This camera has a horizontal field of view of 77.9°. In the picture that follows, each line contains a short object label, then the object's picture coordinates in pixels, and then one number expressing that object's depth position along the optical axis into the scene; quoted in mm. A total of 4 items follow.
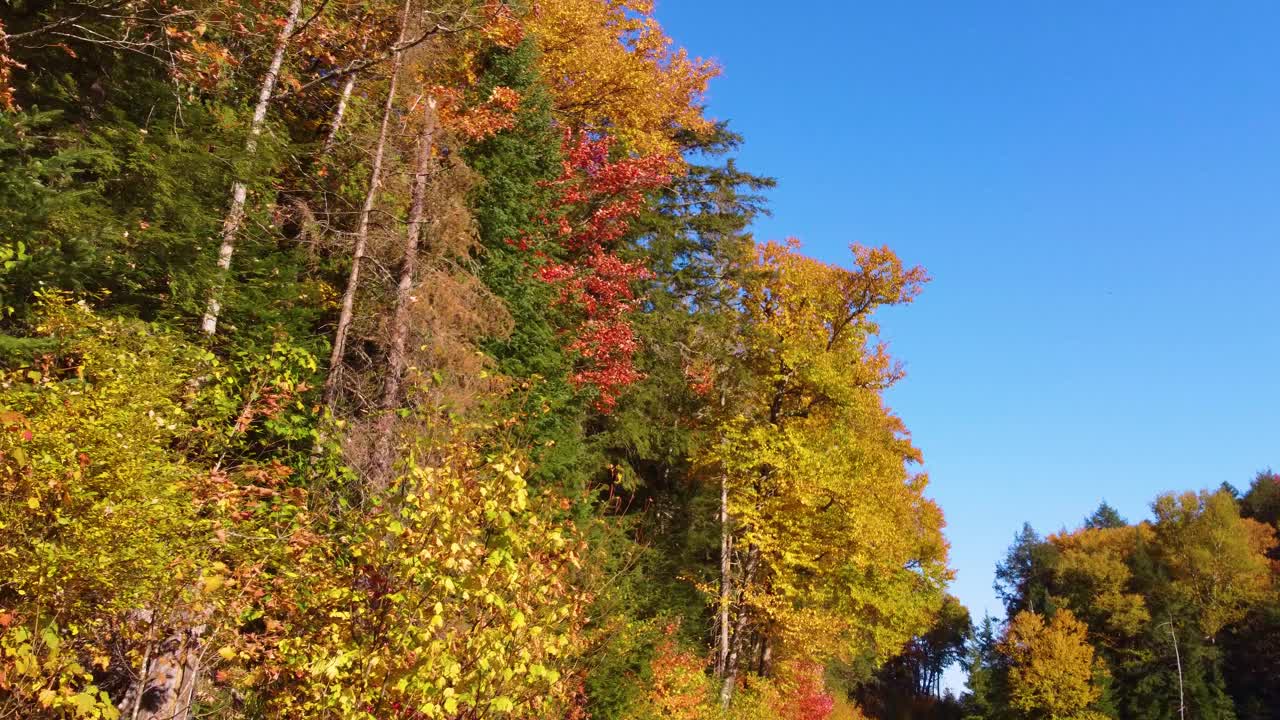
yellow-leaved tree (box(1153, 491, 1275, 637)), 48625
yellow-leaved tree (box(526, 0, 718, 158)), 25281
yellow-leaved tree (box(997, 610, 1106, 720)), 44844
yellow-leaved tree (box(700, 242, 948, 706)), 22172
